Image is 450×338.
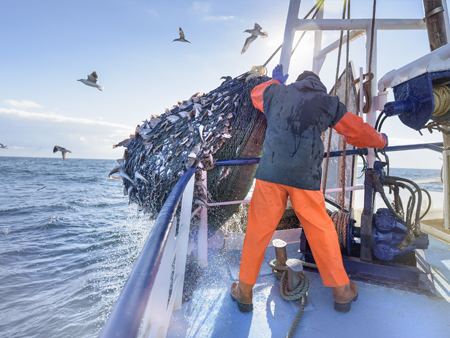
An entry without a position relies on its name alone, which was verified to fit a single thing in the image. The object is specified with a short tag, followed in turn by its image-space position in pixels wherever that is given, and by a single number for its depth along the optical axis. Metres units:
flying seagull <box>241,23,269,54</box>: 5.34
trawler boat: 1.77
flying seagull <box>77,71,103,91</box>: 6.55
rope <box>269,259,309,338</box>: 1.92
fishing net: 2.60
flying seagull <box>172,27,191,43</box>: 6.93
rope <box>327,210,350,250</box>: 2.38
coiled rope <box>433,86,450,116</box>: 1.89
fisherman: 1.91
